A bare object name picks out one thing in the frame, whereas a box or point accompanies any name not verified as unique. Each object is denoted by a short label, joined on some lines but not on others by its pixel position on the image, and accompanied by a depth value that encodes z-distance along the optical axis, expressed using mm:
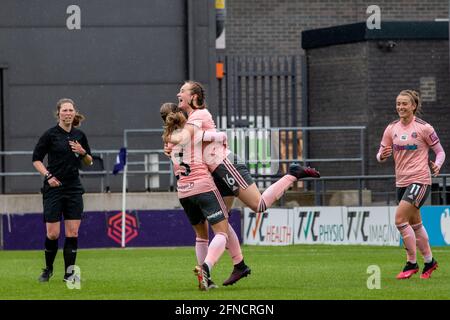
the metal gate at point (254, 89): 30625
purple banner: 26672
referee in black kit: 16031
